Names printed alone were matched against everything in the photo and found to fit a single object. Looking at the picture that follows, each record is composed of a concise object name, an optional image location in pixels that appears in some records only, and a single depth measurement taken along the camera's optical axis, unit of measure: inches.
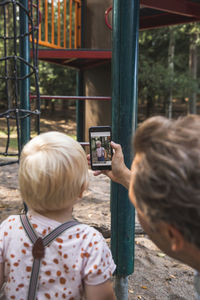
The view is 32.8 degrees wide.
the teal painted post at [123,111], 73.8
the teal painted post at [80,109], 282.5
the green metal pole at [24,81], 86.7
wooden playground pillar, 252.1
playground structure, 73.8
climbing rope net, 69.3
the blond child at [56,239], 41.6
